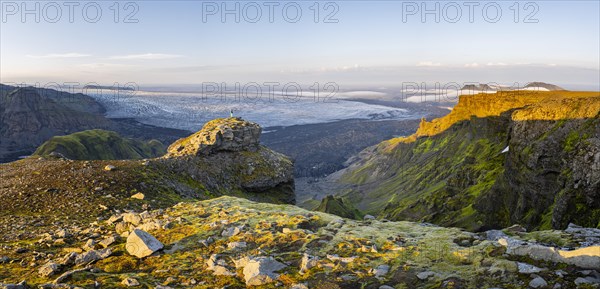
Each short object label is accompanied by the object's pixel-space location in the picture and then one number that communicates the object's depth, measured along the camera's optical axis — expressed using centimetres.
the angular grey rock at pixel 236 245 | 1822
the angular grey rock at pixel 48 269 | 1616
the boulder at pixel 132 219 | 2250
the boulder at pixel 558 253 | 1304
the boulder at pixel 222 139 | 5567
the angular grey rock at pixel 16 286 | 1344
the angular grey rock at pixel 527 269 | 1325
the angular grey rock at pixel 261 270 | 1469
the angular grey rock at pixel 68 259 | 1715
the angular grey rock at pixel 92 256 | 1730
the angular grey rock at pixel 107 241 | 1936
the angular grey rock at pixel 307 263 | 1546
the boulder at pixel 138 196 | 3244
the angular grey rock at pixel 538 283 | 1241
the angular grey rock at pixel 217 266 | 1566
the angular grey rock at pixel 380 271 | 1475
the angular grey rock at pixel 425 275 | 1409
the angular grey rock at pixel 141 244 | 1783
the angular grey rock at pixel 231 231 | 1979
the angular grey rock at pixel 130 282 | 1452
